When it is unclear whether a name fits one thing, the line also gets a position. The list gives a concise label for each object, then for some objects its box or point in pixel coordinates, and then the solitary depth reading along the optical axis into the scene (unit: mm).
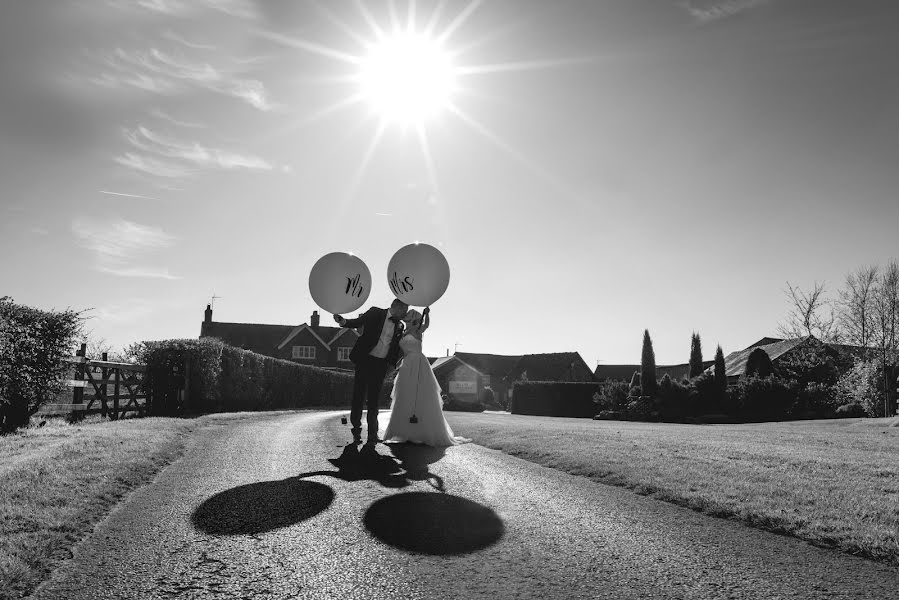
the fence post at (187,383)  18172
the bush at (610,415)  34012
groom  7934
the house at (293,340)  65625
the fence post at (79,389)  12767
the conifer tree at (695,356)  49844
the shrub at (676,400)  32750
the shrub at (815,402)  33156
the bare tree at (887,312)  38094
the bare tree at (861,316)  39250
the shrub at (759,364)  42956
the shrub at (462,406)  48438
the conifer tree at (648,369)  35281
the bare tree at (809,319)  42875
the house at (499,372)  69438
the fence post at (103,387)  13959
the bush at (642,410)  32531
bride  9016
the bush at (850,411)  32750
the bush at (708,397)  33000
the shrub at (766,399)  32281
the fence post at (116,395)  14414
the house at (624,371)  82312
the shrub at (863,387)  31109
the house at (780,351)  39156
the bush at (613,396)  35906
